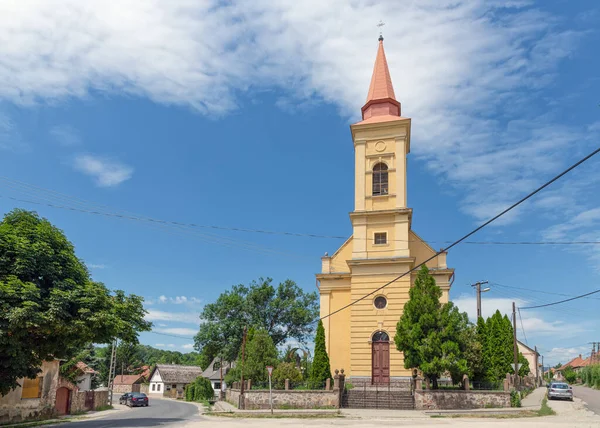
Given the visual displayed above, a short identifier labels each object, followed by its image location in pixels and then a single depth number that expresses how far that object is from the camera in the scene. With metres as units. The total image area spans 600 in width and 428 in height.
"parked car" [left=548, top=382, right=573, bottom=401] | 36.00
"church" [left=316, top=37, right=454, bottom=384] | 33.25
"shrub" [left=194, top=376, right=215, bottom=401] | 53.44
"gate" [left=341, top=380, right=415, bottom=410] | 28.16
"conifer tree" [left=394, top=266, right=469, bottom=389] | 27.08
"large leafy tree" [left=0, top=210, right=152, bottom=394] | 17.92
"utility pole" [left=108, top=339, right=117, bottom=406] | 49.63
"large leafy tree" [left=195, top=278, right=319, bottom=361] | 51.28
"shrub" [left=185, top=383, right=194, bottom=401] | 56.31
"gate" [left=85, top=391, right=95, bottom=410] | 36.38
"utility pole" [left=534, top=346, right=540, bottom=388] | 75.71
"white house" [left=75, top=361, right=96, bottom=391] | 44.85
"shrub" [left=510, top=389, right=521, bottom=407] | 27.92
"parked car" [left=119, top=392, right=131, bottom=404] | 47.68
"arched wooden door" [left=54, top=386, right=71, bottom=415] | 31.10
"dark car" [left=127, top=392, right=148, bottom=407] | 44.88
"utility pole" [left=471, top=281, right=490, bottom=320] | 37.09
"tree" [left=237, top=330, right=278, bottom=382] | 33.41
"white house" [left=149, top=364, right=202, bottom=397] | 77.75
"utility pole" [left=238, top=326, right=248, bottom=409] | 30.48
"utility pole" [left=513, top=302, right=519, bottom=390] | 32.38
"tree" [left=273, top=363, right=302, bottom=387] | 31.02
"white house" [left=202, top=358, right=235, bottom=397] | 72.12
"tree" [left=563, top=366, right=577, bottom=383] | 93.94
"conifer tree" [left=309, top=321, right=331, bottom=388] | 31.00
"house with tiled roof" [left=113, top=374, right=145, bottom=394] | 84.79
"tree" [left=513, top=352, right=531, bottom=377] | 49.88
